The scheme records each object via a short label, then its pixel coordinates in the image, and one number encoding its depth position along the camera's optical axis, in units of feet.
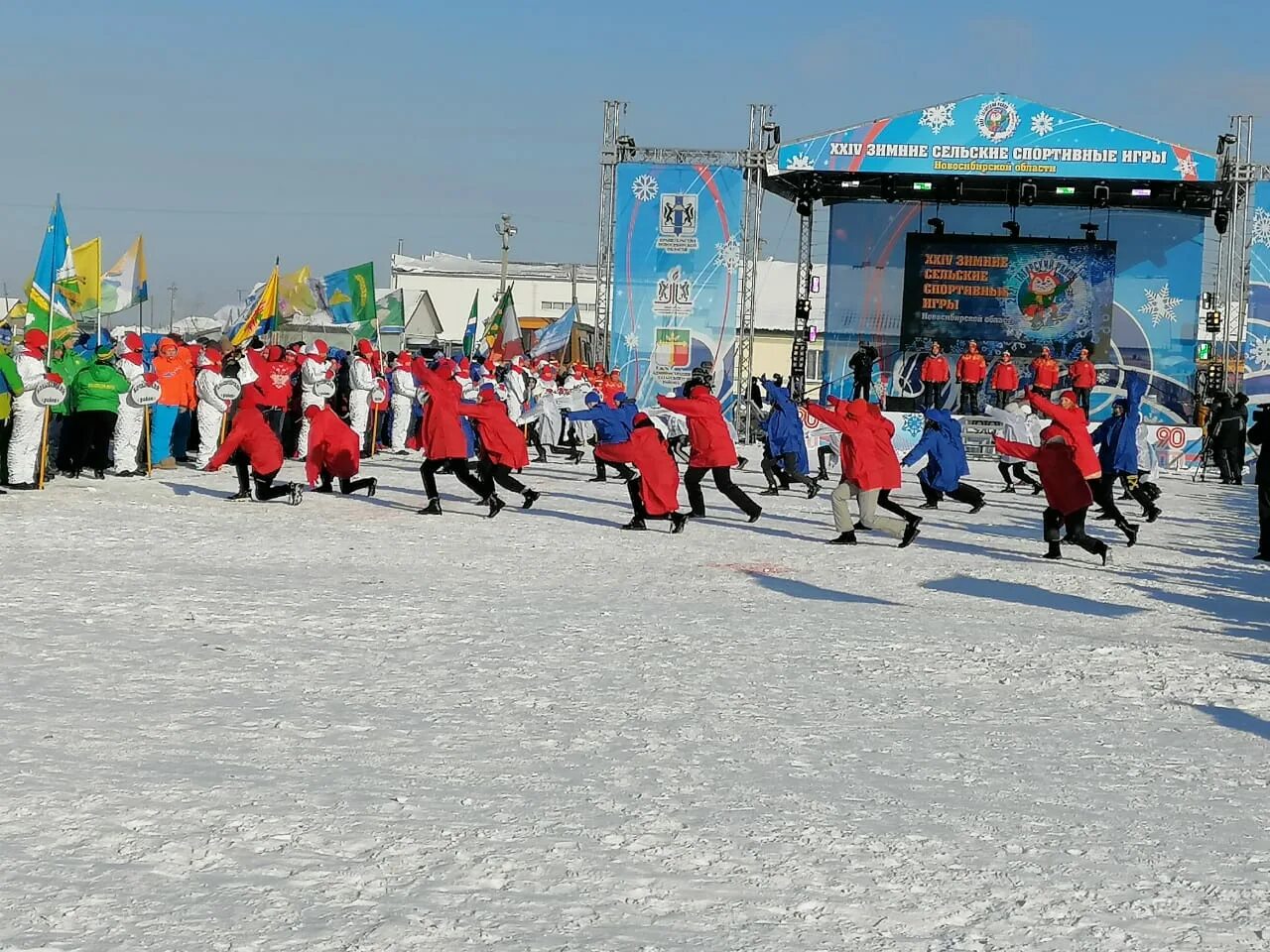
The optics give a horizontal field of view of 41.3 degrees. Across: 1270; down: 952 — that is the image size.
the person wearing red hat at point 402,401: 84.12
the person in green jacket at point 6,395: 50.85
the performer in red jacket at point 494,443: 53.42
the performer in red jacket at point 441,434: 53.11
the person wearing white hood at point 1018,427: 74.13
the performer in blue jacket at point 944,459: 59.47
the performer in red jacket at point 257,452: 52.90
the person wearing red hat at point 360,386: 79.05
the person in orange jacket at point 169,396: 65.51
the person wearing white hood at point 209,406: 65.05
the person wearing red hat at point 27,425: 54.03
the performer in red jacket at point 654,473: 49.85
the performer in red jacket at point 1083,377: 102.17
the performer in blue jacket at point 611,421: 60.96
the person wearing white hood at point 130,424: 61.93
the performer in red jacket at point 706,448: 53.31
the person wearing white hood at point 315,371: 73.05
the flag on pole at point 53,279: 56.90
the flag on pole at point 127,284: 77.77
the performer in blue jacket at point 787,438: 66.18
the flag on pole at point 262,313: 80.33
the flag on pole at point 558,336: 120.26
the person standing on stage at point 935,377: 107.04
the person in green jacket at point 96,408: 58.49
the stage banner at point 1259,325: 99.96
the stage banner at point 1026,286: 108.99
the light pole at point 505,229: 187.11
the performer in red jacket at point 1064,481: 45.37
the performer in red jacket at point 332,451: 56.54
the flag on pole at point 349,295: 87.66
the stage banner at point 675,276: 107.96
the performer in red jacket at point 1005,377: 105.91
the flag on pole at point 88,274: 64.13
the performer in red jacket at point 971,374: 106.83
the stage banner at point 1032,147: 101.71
